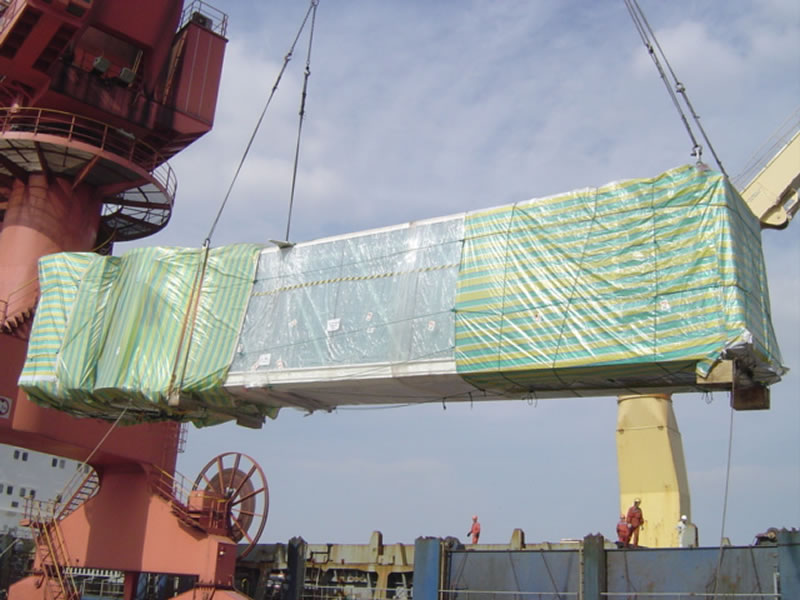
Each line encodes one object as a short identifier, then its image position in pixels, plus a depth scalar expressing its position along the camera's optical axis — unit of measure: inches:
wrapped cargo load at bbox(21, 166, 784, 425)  489.1
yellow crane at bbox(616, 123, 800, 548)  919.0
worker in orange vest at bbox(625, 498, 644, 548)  725.3
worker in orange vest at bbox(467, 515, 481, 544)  872.3
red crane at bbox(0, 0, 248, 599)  868.0
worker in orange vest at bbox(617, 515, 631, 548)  705.6
